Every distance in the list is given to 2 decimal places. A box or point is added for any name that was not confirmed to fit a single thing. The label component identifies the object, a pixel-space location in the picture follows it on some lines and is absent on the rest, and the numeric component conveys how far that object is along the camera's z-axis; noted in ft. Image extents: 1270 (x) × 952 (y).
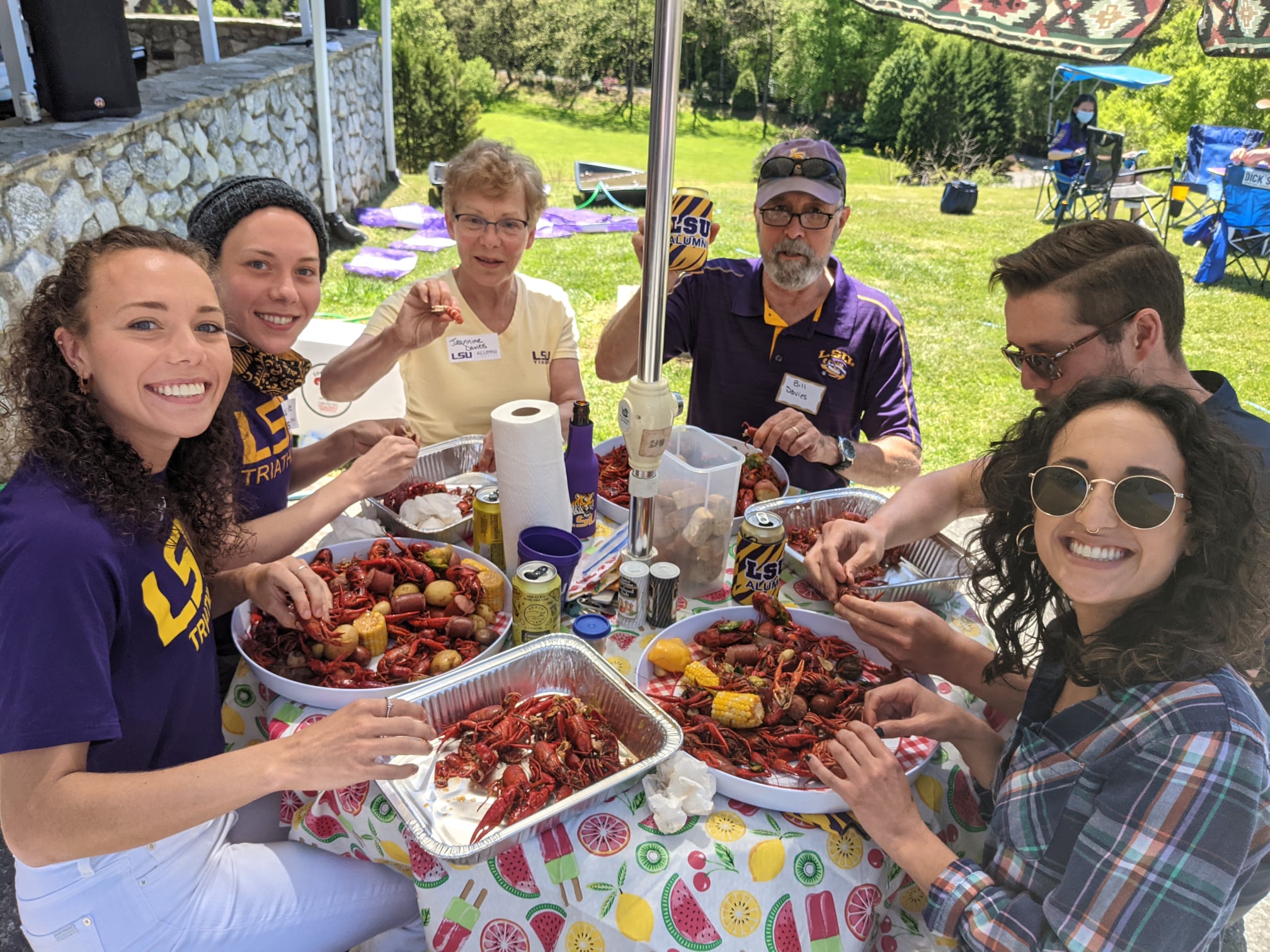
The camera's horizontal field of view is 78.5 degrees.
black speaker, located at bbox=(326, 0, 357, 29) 39.91
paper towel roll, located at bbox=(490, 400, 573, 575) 6.65
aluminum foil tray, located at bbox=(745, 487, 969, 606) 7.22
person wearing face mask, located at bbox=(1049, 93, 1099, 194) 50.90
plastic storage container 6.96
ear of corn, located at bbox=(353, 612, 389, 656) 6.12
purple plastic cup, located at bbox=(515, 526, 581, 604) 6.89
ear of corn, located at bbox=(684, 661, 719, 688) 5.84
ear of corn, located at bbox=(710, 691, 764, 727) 5.45
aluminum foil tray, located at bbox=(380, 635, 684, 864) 4.65
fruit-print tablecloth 4.51
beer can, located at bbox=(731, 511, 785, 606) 6.75
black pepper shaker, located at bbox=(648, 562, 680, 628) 6.49
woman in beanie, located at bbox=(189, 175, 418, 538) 7.46
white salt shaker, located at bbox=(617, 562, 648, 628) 6.46
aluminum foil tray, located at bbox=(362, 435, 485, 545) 9.51
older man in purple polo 10.34
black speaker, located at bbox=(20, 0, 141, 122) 14.94
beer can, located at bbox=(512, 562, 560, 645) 6.01
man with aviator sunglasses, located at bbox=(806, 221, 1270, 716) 6.27
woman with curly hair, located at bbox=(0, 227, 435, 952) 4.52
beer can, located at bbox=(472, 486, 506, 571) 7.39
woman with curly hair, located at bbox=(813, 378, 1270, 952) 4.01
